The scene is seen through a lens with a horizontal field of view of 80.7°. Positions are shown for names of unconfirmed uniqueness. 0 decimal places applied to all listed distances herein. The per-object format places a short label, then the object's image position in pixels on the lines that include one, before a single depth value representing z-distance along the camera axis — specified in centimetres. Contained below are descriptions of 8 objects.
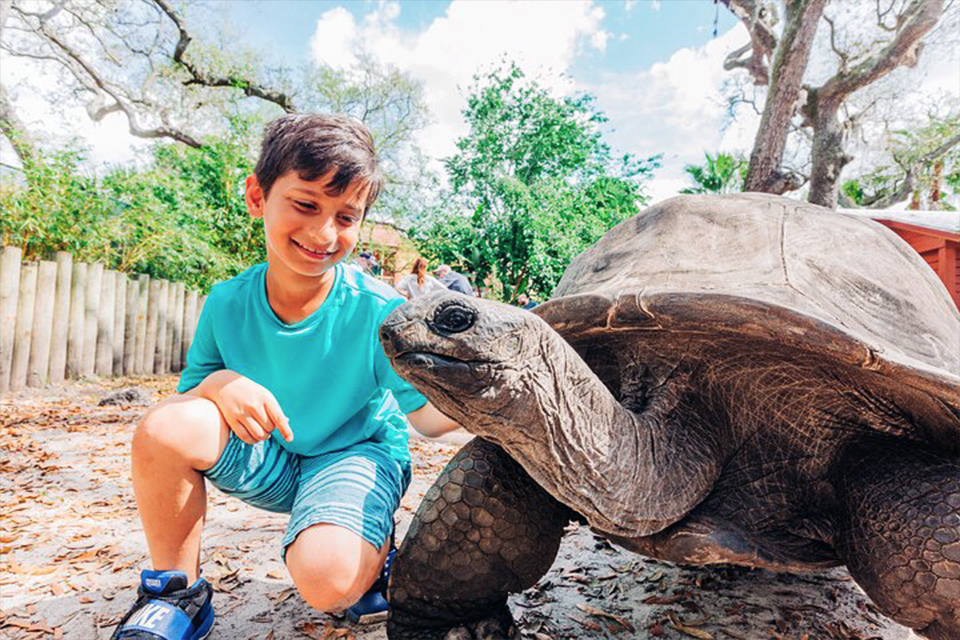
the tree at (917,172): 2058
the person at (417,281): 723
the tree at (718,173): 2291
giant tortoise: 119
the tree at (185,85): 1507
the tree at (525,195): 1162
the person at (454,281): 771
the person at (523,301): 1072
